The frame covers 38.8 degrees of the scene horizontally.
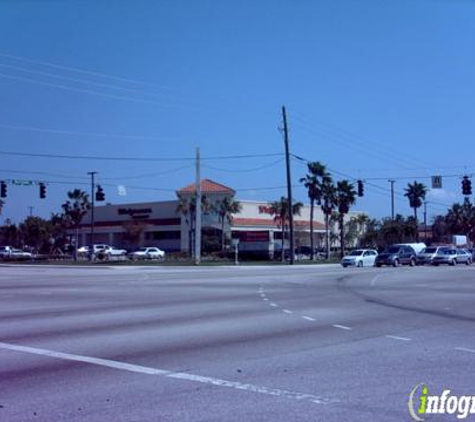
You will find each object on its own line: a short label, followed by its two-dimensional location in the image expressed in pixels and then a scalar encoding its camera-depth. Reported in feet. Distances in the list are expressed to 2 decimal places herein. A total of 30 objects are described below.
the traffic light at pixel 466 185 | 142.20
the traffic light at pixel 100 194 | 153.38
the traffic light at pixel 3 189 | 151.93
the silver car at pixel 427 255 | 190.08
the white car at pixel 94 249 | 268.00
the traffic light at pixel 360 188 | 152.92
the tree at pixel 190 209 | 263.70
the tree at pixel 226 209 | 286.25
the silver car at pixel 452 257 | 188.34
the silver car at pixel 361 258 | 180.04
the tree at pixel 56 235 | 315.99
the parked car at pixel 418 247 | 206.08
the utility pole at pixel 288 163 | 187.03
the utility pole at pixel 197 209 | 191.11
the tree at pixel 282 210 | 278.26
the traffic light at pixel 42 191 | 154.93
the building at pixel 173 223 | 296.71
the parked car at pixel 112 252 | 253.34
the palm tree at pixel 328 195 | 241.76
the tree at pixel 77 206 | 258.16
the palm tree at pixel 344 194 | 248.52
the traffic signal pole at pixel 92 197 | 242.04
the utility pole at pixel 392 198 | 285.31
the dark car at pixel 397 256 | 178.09
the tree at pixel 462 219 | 366.63
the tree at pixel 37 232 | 329.31
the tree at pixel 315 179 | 240.12
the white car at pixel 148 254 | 249.14
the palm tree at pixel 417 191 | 289.33
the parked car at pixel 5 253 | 268.70
